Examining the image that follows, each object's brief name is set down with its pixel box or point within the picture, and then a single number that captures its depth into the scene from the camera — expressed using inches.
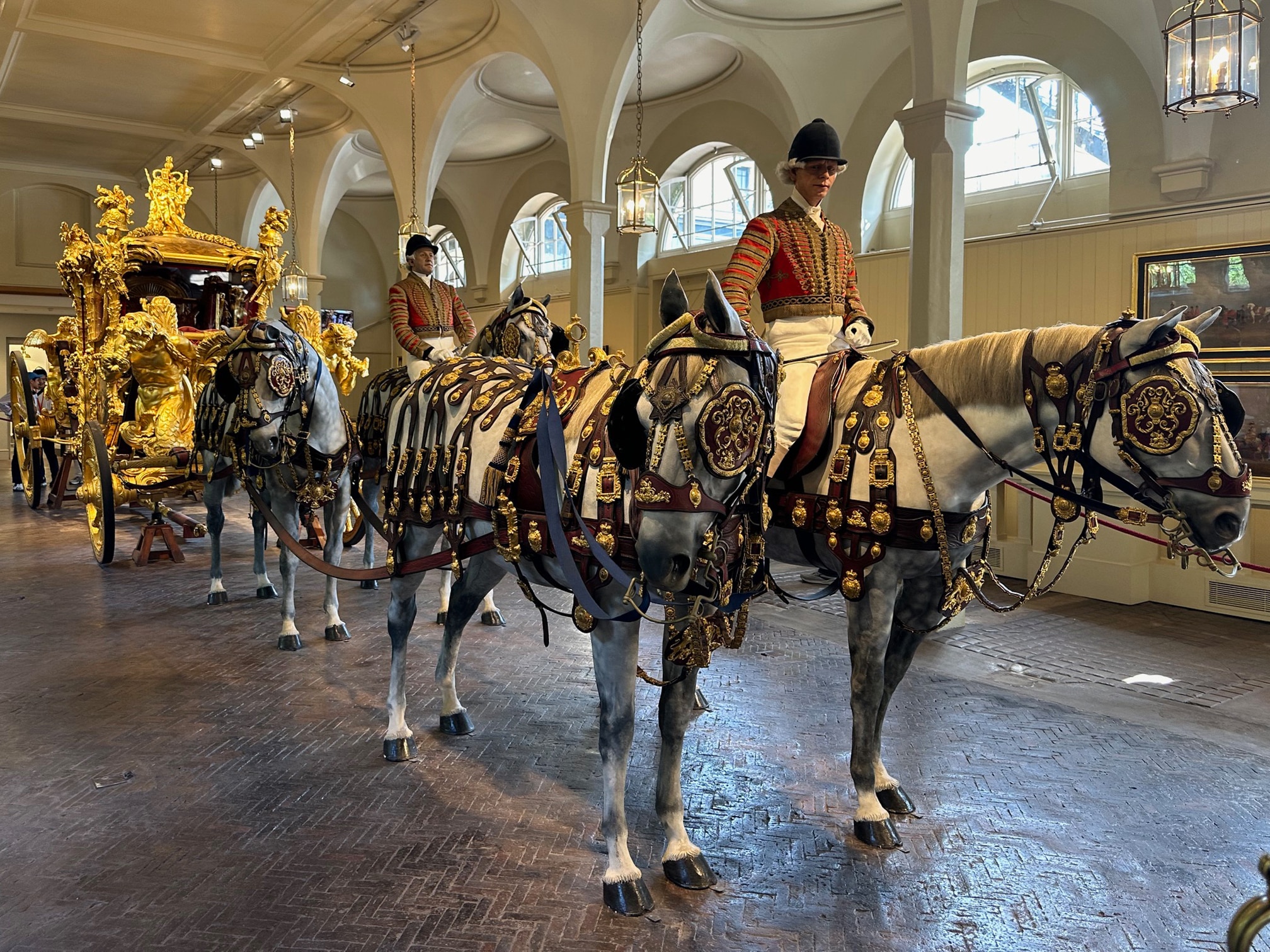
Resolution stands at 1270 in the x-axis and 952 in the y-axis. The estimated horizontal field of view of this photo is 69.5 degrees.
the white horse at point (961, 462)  112.3
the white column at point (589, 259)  405.1
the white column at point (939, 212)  254.1
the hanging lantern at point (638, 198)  366.6
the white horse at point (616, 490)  97.1
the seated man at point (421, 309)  263.6
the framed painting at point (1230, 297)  306.0
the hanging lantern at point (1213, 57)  212.5
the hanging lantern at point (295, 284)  638.5
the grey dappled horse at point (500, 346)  238.7
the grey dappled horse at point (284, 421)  217.2
